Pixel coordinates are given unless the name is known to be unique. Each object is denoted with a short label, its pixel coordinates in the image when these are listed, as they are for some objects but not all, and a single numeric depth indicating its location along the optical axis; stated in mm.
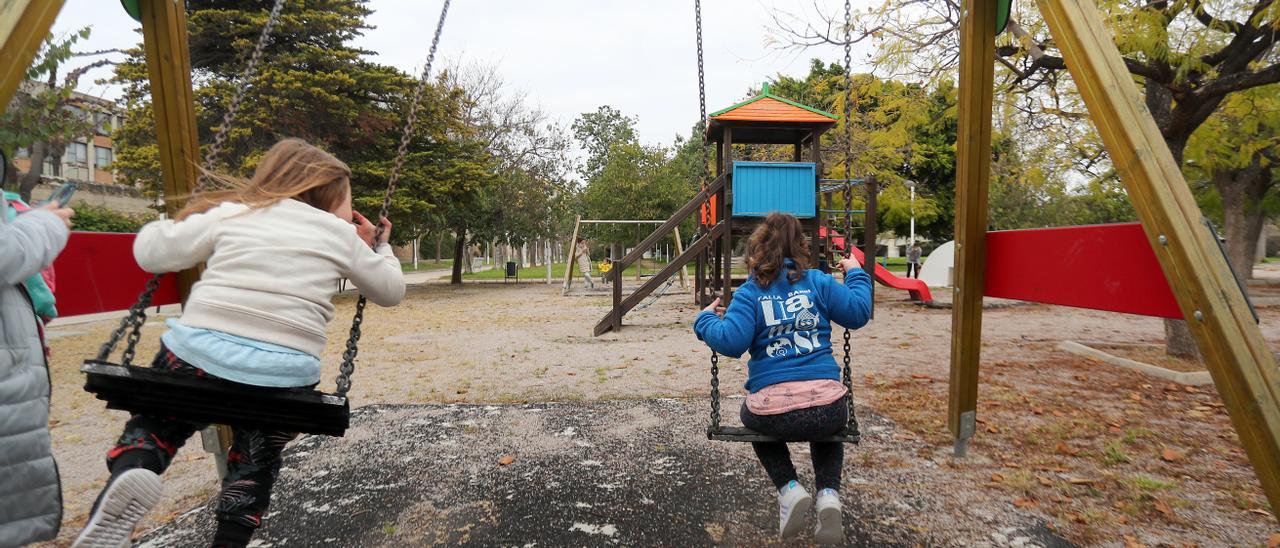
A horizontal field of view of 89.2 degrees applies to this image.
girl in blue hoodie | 2391
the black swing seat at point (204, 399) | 1776
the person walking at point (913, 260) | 22859
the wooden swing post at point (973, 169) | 3100
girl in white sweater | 1783
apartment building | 35156
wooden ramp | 10203
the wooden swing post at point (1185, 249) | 1690
